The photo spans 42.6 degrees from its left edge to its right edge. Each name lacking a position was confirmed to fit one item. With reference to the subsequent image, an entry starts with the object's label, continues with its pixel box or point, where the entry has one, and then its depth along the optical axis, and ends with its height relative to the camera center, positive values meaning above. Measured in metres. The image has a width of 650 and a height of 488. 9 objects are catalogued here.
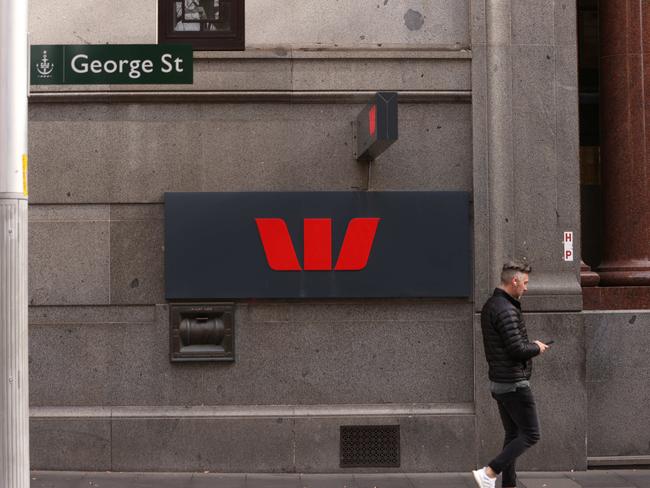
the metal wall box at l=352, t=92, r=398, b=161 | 7.32 +1.20
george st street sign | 7.05 +1.66
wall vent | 8.44 -1.92
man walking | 6.79 -0.86
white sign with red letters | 8.63 +0.05
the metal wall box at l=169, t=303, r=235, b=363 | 8.44 -0.74
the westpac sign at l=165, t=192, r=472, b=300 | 8.41 +0.12
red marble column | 9.09 +1.27
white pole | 4.72 +0.02
